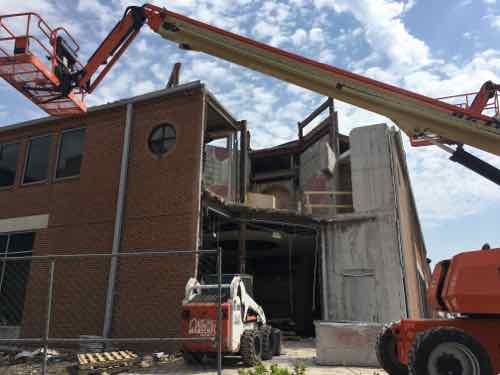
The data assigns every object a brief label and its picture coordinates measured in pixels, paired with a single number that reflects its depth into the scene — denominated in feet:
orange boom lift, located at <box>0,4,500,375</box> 22.94
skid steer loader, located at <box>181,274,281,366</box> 32.32
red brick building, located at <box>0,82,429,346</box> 46.09
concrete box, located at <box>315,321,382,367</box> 35.45
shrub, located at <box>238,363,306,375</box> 14.89
